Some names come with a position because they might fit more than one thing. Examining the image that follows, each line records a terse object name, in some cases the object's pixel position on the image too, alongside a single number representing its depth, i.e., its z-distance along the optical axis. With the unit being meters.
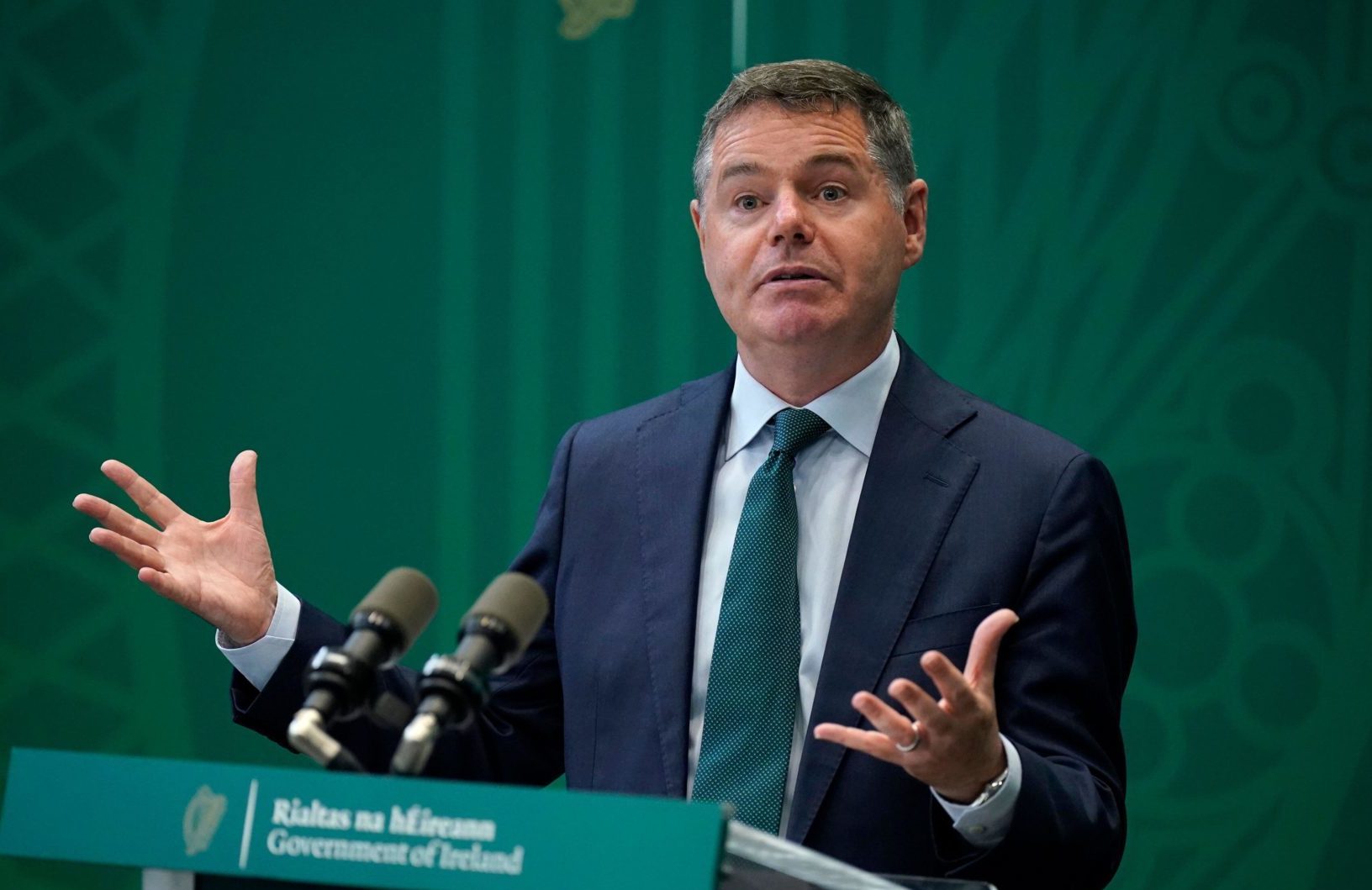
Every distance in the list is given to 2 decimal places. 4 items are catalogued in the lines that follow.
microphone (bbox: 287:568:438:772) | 3.64
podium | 3.56
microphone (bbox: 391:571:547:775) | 3.64
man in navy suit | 3.98
